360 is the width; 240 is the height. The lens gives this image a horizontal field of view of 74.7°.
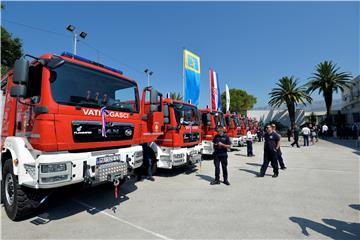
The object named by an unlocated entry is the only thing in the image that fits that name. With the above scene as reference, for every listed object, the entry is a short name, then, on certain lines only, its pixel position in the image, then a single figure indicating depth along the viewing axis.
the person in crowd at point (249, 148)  12.04
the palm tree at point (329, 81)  30.66
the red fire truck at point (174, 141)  7.07
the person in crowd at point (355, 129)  21.59
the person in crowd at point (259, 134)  25.75
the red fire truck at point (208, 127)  10.66
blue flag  13.88
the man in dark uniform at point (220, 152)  6.29
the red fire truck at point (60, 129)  3.51
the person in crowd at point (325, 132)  26.53
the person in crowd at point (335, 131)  29.68
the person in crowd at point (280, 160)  8.37
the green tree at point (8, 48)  20.60
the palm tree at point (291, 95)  33.72
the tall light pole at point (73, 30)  5.86
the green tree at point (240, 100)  55.88
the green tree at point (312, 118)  41.09
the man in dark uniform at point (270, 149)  7.25
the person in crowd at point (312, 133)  19.80
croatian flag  18.44
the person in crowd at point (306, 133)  16.92
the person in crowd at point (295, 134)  17.18
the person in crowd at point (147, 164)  7.07
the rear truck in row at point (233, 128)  14.09
